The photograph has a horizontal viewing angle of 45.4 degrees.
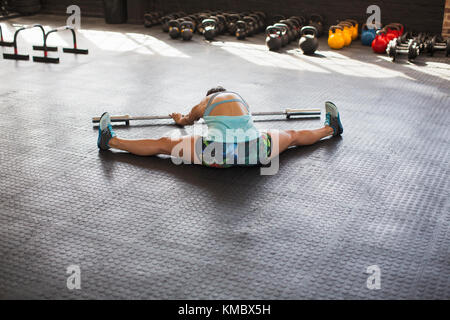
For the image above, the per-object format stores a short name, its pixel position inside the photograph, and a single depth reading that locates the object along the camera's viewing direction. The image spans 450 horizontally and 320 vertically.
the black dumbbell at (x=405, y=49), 5.42
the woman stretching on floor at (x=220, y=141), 2.78
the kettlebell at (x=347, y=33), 6.15
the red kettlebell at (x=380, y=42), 5.77
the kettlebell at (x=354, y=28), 6.51
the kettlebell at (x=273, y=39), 5.89
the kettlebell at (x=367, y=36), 6.19
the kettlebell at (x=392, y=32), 5.88
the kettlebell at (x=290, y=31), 6.28
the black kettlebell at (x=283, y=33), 6.08
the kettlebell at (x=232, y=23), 6.77
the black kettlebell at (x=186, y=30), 6.40
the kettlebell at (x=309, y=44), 5.72
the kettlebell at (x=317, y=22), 6.69
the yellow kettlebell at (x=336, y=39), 6.01
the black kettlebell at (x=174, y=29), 6.53
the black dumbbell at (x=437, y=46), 5.65
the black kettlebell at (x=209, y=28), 6.37
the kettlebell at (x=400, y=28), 6.20
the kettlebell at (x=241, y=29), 6.55
